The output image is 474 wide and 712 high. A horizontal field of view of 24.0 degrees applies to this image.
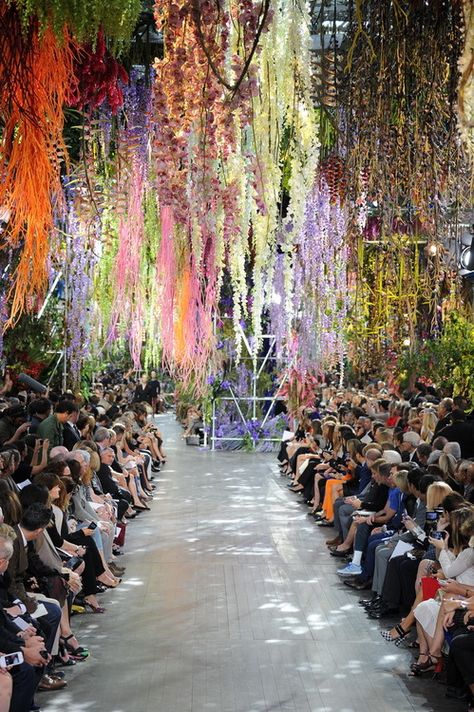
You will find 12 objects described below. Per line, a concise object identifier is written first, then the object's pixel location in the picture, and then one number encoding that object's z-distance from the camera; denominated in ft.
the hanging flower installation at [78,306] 37.63
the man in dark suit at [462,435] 32.76
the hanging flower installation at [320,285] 40.57
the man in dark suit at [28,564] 17.08
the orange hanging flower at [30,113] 12.70
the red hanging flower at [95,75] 15.44
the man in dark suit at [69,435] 30.55
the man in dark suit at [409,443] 32.78
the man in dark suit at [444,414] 35.24
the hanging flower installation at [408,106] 15.66
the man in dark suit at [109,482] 31.12
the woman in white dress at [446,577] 18.51
